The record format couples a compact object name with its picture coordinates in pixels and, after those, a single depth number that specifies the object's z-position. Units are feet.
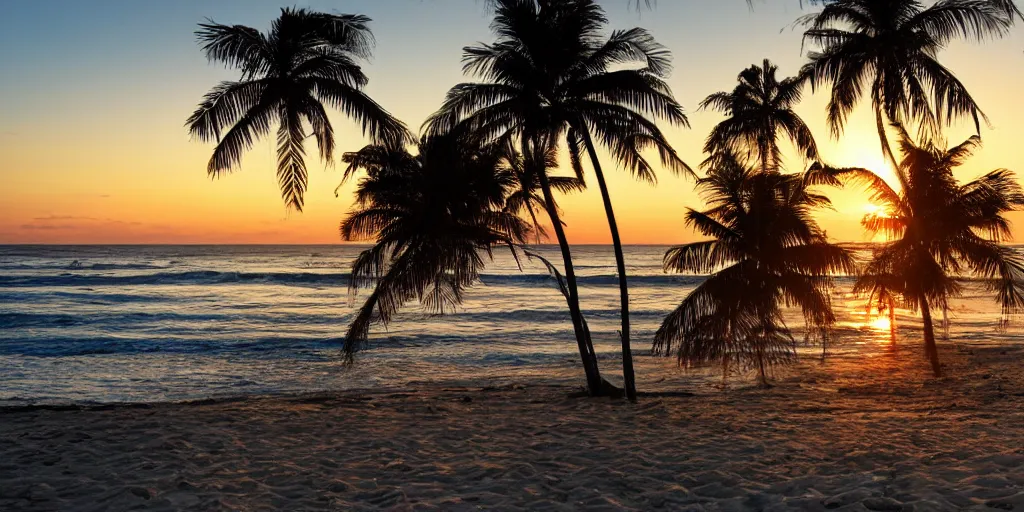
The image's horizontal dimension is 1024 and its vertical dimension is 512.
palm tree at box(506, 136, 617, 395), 43.45
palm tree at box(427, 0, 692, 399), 40.93
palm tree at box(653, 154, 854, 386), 48.60
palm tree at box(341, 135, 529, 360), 46.11
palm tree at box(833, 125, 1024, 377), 50.37
